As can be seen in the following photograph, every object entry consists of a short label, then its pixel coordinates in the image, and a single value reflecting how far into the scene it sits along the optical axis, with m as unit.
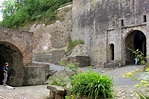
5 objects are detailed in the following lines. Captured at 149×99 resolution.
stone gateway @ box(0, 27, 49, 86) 11.05
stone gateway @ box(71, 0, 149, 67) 14.64
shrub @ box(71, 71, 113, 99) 5.12
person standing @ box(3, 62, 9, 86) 9.89
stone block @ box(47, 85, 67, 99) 6.27
